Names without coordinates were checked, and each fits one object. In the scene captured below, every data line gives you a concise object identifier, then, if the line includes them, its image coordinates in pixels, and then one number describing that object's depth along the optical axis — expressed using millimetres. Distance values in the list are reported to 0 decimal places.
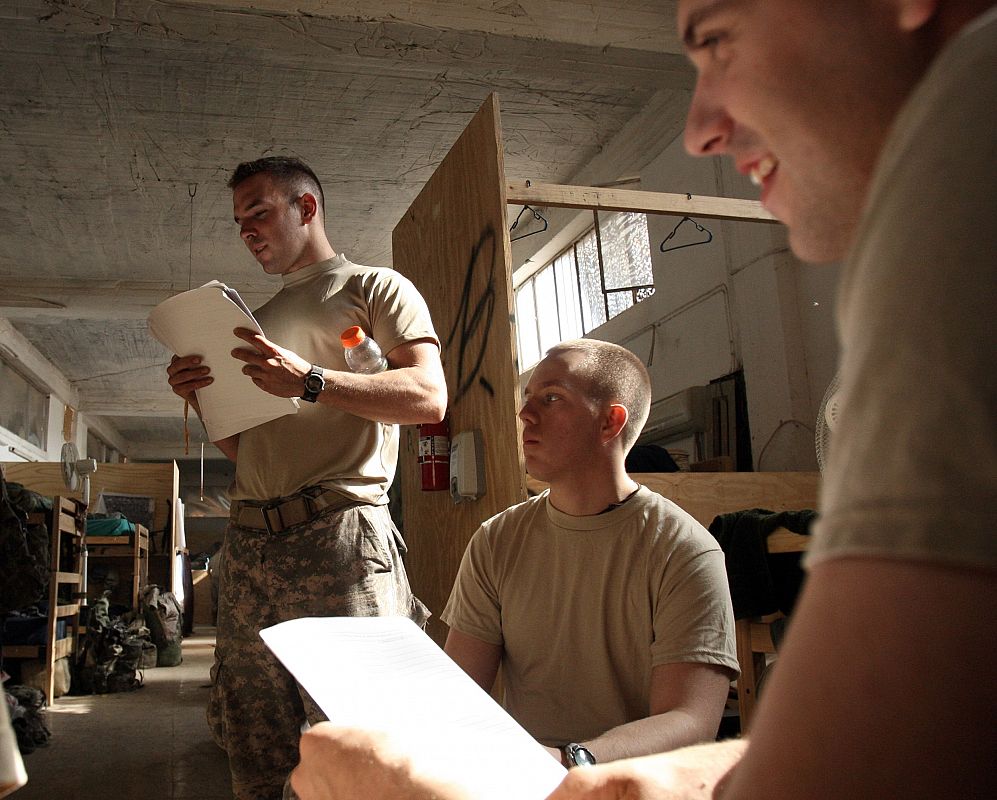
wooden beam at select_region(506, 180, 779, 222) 3512
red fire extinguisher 3805
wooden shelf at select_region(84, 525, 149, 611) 8090
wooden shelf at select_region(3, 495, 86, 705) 5875
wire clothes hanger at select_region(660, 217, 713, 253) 5781
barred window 6750
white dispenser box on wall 3436
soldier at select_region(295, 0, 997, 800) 286
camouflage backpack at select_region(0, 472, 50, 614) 3996
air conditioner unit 5633
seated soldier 1539
